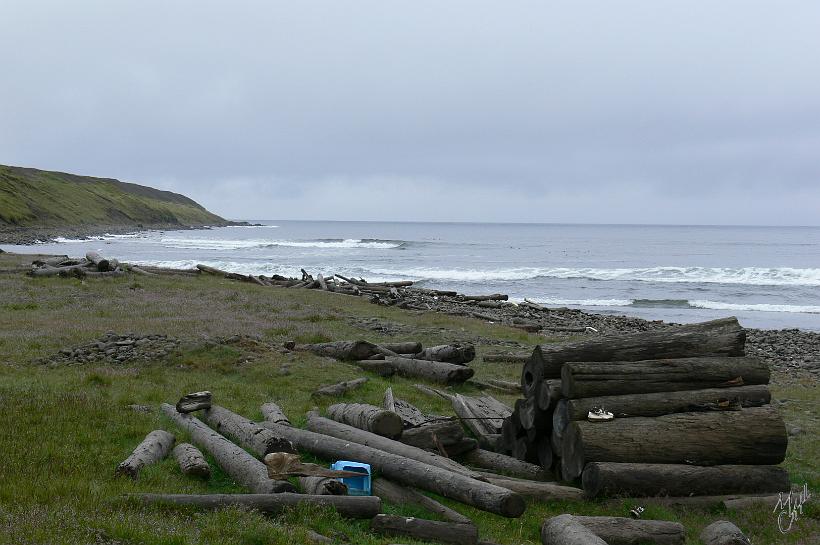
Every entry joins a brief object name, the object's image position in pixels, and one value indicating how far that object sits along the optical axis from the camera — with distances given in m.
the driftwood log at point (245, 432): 9.60
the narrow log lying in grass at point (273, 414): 11.62
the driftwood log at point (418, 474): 7.96
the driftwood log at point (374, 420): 10.77
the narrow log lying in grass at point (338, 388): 14.77
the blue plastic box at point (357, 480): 8.78
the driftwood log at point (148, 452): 8.75
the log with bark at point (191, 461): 8.96
